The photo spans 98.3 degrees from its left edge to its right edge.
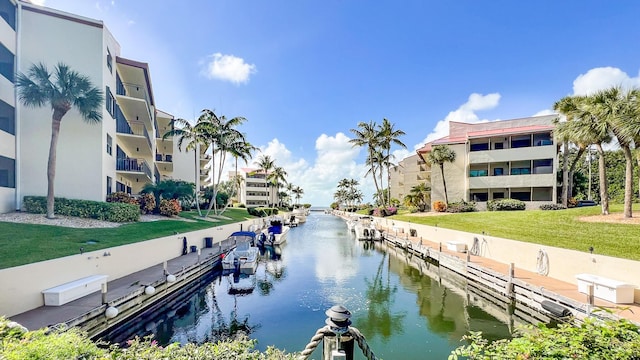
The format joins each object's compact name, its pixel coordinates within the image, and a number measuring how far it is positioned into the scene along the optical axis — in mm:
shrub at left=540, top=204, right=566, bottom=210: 29698
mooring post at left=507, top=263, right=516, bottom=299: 13694
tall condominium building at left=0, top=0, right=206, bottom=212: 18250
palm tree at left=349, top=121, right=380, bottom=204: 50625
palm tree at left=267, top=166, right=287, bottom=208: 82812
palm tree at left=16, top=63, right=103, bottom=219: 17000
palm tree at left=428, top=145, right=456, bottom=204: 39594
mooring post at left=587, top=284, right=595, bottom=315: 9545
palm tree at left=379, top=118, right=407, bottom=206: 50219
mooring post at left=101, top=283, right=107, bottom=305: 10391
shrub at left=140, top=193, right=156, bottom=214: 27188
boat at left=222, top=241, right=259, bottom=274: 19688
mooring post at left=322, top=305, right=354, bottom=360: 3008
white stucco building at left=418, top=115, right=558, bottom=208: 34594
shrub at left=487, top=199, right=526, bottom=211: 32156
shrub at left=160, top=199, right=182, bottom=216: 28680
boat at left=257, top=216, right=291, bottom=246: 32031
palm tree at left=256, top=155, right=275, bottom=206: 75019
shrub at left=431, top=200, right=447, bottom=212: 38500
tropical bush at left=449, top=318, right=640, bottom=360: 2967
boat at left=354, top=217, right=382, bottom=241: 37000
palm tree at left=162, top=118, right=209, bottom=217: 33250
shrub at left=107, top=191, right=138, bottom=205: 22625
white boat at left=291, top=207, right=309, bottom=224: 66956
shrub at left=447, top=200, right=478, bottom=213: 35281
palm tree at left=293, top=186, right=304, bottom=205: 130000
